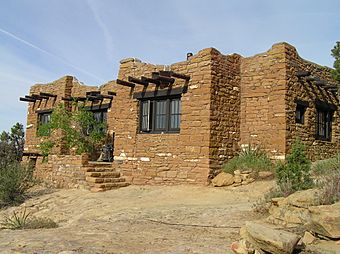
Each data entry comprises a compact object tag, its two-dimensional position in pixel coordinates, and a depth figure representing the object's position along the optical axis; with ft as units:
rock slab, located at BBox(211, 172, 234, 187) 36.17
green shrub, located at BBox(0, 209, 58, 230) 24.43
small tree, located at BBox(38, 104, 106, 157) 51.02
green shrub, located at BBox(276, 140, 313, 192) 24.20
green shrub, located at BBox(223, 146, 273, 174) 37.06
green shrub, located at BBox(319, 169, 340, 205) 18.85
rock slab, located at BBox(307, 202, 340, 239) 15.65
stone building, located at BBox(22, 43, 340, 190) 38.60
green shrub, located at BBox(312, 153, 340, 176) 31.23
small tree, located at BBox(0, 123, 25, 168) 73.56
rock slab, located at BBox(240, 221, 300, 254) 14.15
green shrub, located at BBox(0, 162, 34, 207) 39.99
